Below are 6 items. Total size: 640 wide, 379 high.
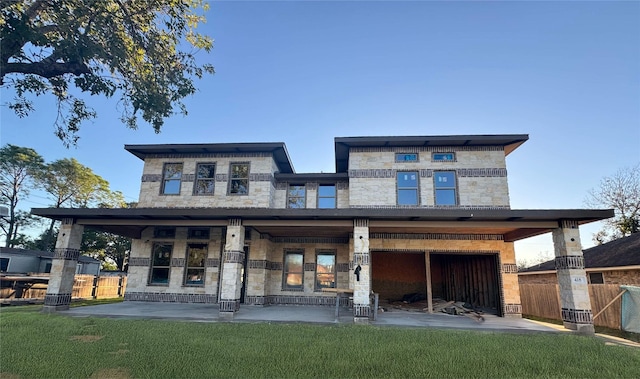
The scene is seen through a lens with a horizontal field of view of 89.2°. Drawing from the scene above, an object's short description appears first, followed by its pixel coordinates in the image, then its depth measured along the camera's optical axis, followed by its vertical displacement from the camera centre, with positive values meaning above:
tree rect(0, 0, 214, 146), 6.39 +4.46
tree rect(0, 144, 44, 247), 26.33 +7.29
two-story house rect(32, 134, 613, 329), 10.47 +1.49
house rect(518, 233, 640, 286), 11.90 +0.52
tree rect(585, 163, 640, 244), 22.41 +5.44
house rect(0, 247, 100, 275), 19.81 -0.02
